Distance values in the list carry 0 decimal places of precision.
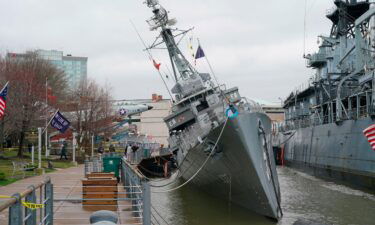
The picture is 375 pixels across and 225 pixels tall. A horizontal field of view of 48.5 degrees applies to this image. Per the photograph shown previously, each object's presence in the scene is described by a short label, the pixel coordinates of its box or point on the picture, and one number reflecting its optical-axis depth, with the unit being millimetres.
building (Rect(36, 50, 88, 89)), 186375
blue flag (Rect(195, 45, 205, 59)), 21672
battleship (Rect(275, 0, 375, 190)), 24391
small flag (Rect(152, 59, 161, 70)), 23419
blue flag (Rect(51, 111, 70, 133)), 22406
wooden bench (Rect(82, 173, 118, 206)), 11422
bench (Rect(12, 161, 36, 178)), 18956
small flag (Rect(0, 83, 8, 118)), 17281
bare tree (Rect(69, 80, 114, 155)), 41906
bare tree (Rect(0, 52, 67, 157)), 27812
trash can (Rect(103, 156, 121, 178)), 19266
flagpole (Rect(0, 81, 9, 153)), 26677
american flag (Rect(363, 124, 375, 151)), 17656
